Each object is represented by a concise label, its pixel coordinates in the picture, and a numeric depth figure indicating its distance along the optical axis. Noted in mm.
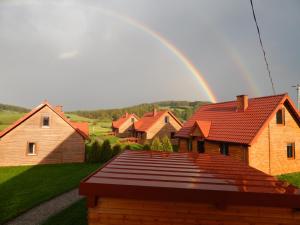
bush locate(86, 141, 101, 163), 27203
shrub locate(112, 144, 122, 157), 28047
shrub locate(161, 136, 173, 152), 28783
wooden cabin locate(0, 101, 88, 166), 24609
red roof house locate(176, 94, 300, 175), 19750
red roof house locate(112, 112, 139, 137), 62969
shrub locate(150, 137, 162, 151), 28312
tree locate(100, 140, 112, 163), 27547
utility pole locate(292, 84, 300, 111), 26250
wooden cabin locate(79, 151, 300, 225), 5637
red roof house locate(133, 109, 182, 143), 44969
